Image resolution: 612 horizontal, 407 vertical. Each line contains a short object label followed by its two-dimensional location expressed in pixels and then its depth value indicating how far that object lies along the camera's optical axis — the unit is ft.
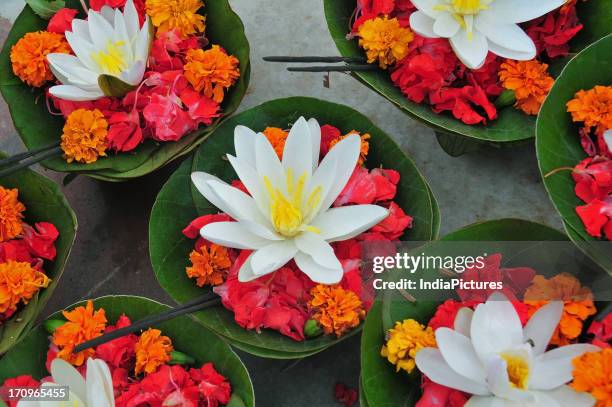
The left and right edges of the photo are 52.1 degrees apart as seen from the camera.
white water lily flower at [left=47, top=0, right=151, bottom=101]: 3.70
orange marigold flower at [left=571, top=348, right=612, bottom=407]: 2.46
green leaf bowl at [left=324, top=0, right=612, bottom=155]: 3.47
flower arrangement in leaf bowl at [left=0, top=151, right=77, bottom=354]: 3.46
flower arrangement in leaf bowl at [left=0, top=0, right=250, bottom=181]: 3.67
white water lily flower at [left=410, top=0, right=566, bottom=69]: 3.39
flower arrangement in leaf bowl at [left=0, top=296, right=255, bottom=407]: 3.15
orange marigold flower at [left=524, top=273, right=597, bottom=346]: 2.81
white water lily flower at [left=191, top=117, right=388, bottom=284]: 3.03
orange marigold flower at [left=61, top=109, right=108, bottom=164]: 3.66
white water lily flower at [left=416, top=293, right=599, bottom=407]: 2.65
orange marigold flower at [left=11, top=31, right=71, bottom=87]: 3.82
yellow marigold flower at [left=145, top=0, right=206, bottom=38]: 3.81
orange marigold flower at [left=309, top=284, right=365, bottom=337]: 3.08
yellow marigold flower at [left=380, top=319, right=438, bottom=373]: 2.86
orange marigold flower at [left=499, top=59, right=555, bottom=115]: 3.46
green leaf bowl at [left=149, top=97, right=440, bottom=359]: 3.28
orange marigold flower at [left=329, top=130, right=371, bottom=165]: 3.44
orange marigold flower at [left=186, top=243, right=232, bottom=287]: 3.33
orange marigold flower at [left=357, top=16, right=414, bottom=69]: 3.55
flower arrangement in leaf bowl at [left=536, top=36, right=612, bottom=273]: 2.96
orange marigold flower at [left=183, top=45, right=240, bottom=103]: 3.65
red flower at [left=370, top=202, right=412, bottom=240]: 3.28
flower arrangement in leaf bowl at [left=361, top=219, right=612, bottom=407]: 2.65
